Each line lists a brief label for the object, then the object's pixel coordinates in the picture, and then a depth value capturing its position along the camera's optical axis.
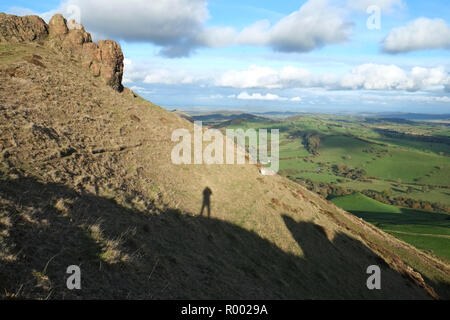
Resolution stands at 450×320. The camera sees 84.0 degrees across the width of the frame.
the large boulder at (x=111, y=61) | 51.00
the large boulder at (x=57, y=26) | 48.50
